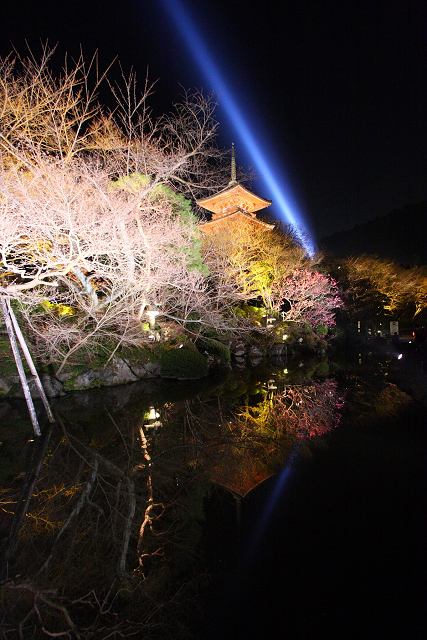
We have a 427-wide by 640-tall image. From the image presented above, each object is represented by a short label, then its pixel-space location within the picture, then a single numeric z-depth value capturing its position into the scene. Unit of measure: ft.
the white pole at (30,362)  19.27
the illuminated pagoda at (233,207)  67.67
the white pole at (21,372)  18.57
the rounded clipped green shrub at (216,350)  43.82
